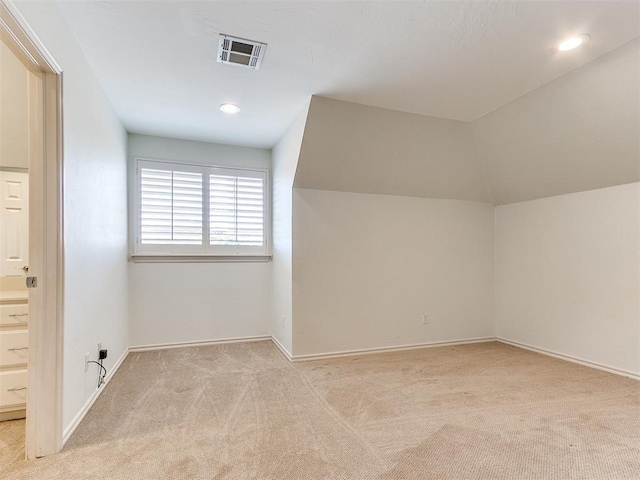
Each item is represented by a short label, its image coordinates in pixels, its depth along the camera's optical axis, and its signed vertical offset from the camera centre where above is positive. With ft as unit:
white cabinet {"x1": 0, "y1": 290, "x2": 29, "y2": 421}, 7.06 -2.48
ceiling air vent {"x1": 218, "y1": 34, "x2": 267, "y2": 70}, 6.96 +4.19
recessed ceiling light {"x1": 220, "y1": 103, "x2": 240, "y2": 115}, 10.02 +4.12
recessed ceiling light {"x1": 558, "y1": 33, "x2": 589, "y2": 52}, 6.85 +4.24
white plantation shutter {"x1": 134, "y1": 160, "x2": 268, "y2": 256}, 12.58 +1.24
